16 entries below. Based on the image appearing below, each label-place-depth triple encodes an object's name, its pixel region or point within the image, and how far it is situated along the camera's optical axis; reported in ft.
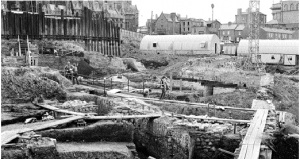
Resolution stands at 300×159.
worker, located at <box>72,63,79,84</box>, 80.23
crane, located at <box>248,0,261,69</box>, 127.75
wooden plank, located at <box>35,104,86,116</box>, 52.27
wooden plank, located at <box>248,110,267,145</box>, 39.29
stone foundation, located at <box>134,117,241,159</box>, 45.22
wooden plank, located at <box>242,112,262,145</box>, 39.36
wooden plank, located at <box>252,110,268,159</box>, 35.17
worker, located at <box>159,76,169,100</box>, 64.23
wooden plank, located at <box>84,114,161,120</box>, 49.01
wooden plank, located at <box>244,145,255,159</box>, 34.76
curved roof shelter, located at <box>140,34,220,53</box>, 144.87
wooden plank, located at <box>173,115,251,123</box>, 48.44
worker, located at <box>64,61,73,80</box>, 80.91
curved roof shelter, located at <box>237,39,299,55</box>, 134.21
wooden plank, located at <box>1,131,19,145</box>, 38.06
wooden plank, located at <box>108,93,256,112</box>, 56.90
